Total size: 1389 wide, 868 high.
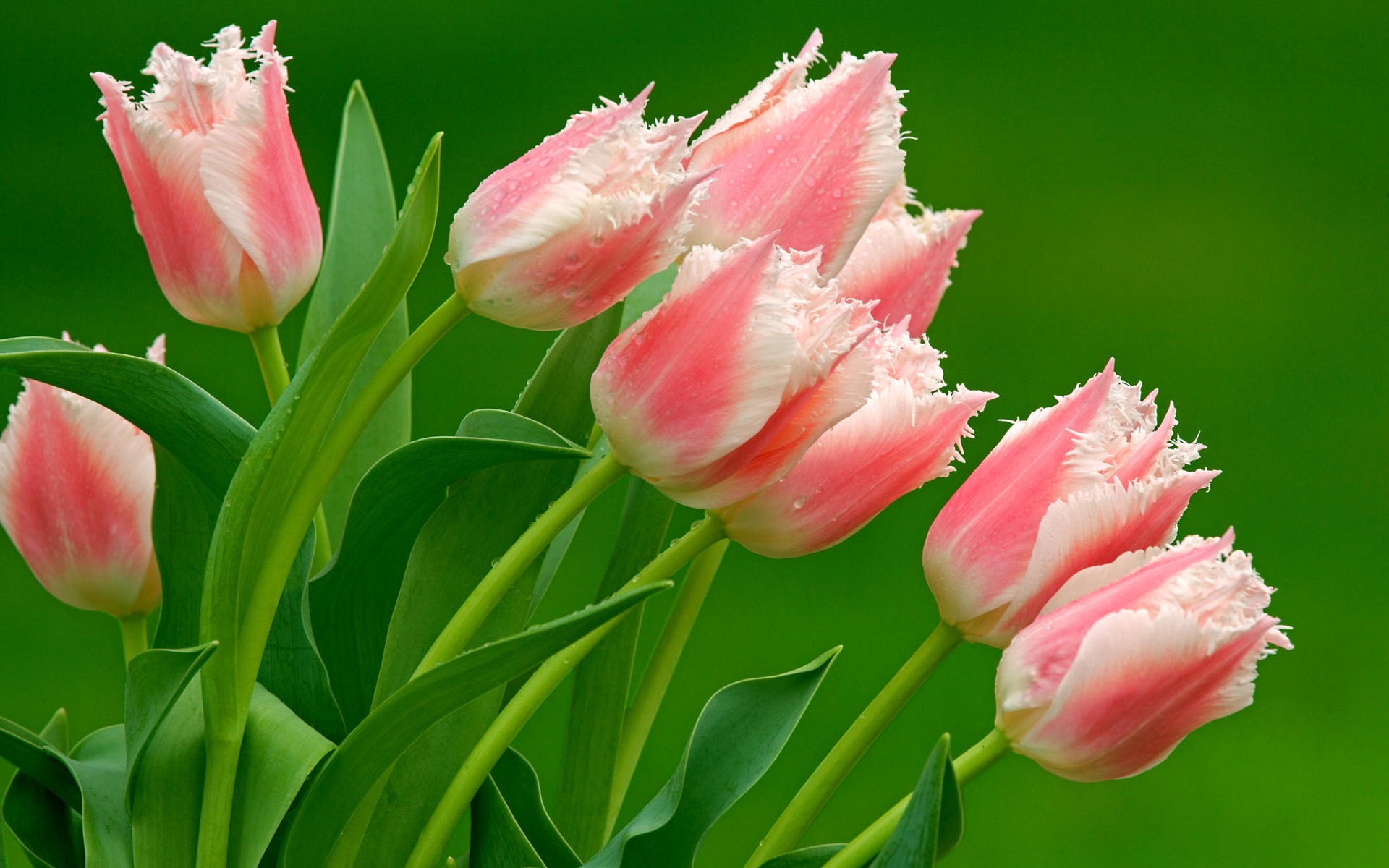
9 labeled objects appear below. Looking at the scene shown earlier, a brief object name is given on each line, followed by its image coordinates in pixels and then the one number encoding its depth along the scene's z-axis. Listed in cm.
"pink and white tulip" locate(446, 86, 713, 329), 180
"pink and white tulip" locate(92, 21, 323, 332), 184
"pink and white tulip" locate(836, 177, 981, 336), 191
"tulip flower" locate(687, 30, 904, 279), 185
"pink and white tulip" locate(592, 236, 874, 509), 180
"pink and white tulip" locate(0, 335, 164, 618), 190
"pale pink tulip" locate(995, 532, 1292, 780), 181
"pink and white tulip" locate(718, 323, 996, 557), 183
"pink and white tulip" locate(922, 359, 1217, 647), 182
